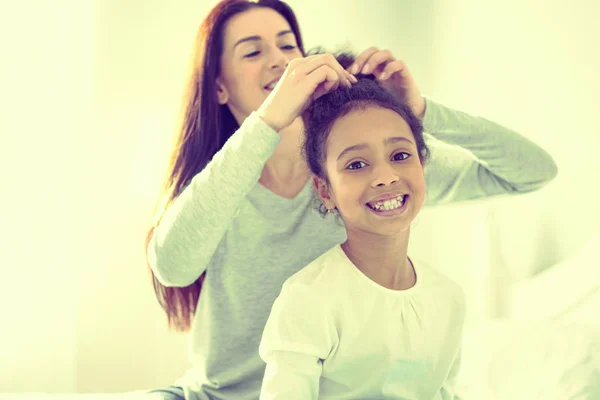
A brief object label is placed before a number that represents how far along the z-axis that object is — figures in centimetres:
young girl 88
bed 119
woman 100
